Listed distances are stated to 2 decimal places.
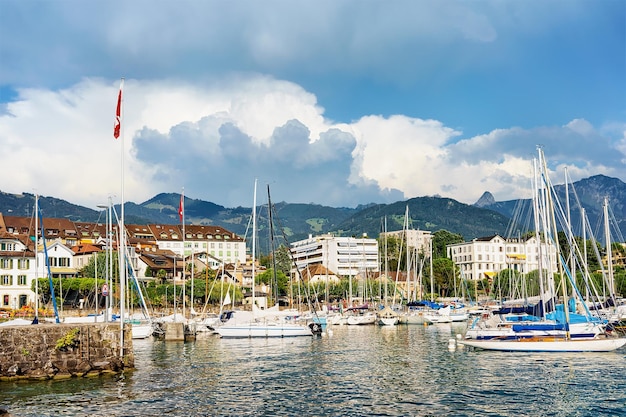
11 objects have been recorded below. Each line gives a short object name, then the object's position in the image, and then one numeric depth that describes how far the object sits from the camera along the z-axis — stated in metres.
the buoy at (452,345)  53.57
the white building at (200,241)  186.25
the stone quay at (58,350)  34.28
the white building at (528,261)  186.59
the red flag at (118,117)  37.28
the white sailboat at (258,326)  66.31
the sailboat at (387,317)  91.50
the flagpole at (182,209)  66.81
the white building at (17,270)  107.75
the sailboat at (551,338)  47.53
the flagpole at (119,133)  36.09
